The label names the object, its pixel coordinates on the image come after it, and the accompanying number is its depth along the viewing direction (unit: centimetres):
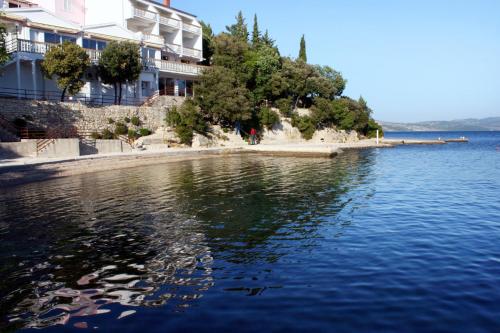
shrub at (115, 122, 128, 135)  4362
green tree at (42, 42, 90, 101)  3912
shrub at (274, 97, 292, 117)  6606
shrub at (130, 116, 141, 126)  4600
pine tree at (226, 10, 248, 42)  7712
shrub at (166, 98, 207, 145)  4875
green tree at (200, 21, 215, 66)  6981
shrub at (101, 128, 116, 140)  4200
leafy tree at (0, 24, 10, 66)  3030
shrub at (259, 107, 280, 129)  6206
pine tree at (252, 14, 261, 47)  7707
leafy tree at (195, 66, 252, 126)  5244
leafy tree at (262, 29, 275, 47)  7794
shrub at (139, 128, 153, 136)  4575
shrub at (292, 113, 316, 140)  6838
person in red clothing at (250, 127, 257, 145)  5802
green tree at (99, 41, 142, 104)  4447
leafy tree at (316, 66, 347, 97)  8325
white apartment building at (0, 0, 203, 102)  4128
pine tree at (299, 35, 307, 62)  8465
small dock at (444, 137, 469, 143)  10006
